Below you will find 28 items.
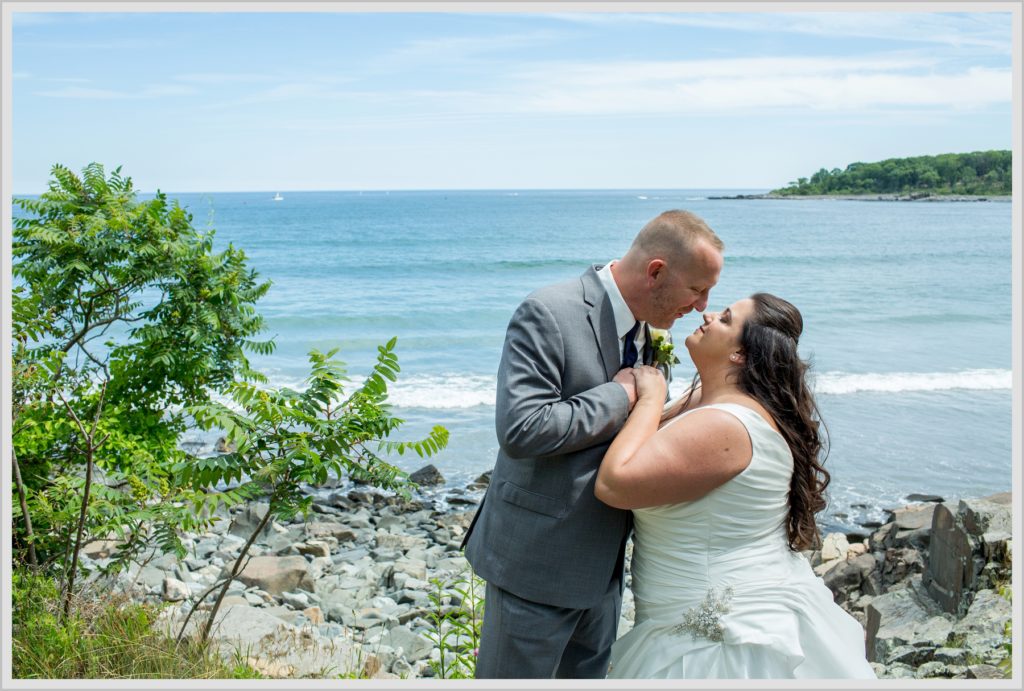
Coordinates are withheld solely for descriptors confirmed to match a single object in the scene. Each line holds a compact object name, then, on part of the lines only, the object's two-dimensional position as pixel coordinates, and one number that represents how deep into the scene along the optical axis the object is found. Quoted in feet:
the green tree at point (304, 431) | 12.76
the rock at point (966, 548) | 19.38
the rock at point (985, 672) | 14.93
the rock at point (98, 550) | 27.14
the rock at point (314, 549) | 30.76
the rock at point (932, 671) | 16.30
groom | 9.82
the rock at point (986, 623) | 17.11
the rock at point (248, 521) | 33.04
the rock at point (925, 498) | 35.04
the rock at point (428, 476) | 38.68
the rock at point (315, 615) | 24.00
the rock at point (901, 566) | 24.79
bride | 9.45
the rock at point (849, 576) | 25.82
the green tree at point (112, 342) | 16.15
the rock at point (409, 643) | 20.98
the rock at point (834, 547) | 28.89
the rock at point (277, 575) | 25.86
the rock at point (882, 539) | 27.73
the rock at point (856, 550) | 28.76
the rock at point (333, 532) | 32.89
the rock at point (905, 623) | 18.57
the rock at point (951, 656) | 16.72
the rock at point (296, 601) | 25.21
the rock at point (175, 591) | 24.61
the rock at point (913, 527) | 26.22
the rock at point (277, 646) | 15.83
